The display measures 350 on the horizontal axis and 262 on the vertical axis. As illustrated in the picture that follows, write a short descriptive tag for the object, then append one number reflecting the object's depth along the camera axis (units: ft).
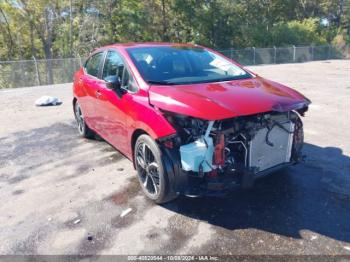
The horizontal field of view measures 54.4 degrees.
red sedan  10.63
